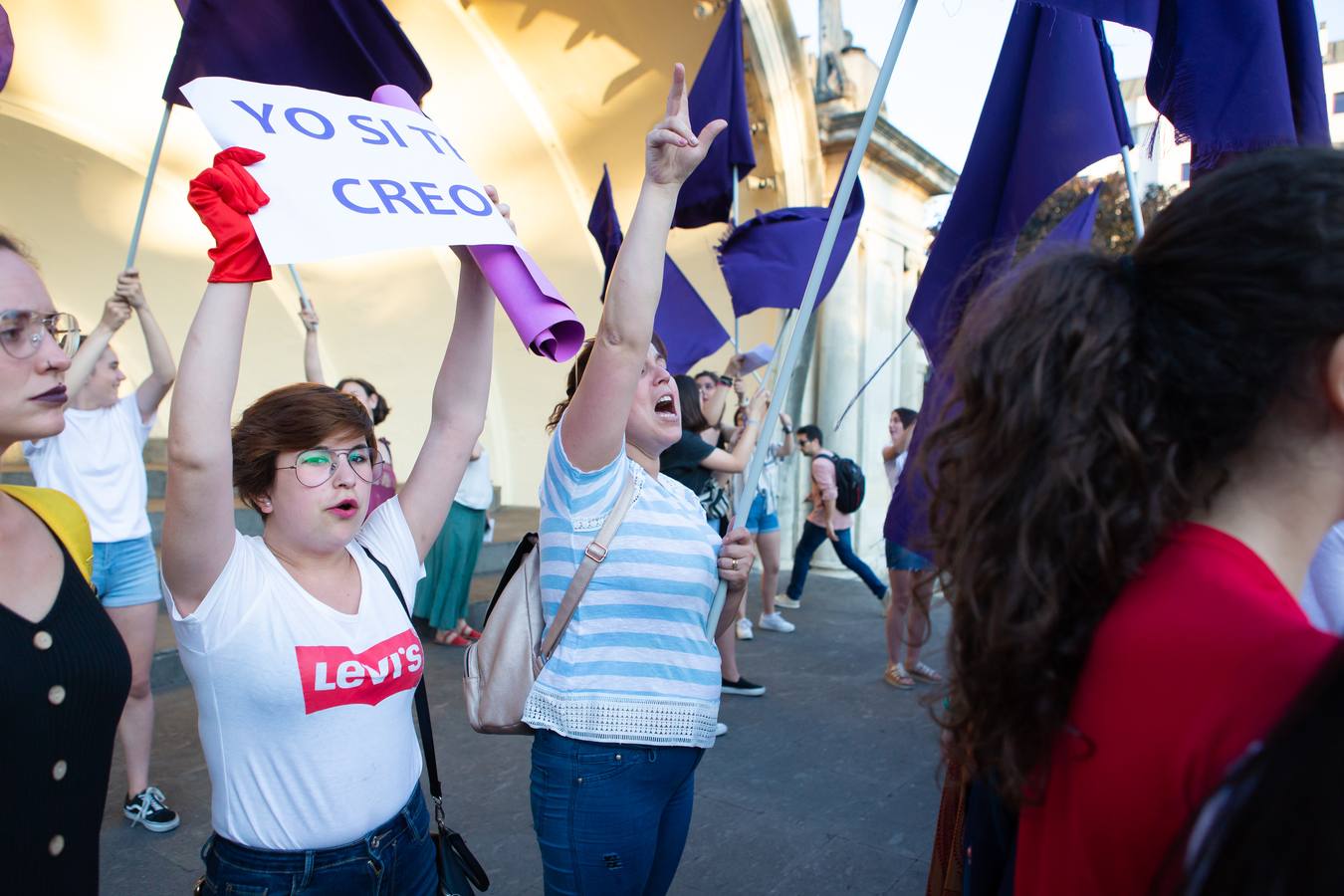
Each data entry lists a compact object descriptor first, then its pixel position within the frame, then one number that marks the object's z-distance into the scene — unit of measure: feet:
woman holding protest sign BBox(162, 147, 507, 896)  5.22
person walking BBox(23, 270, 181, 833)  12.05
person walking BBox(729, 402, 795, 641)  22.75
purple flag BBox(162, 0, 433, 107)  8.59
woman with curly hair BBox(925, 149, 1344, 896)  2.80
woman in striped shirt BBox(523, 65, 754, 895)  6.21
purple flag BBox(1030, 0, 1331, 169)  6.86
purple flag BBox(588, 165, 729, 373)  19.99
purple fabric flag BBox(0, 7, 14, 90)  6.24
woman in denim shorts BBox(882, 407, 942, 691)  18.19
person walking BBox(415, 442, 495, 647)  21.54
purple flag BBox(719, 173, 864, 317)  17.26
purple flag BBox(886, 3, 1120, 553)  8.68
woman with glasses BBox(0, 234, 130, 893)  4.49
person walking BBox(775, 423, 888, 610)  25.49
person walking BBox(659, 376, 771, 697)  15.66
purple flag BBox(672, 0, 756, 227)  18.86
